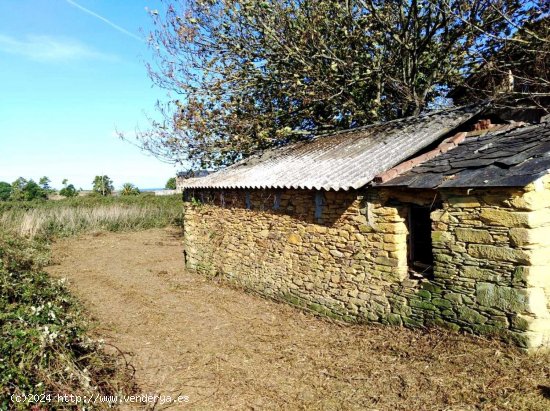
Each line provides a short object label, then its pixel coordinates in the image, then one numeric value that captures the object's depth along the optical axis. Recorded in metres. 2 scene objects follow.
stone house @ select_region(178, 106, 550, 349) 4.55
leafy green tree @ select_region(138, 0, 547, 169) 9.94
